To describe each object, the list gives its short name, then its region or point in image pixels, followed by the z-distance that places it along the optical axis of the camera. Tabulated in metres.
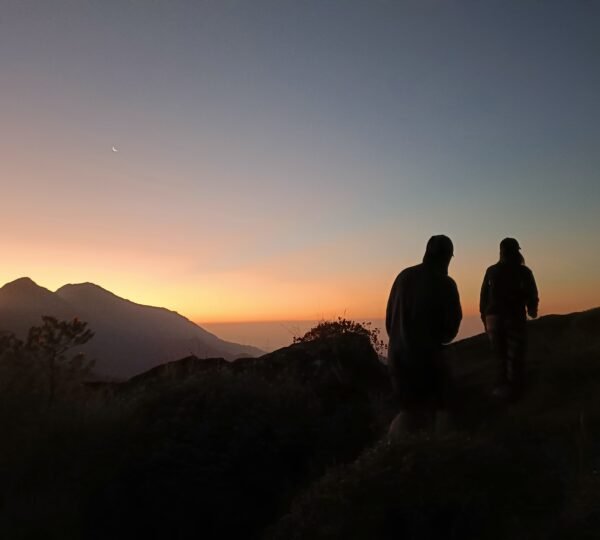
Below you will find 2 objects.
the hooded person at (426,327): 7.71
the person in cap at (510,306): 11.00
